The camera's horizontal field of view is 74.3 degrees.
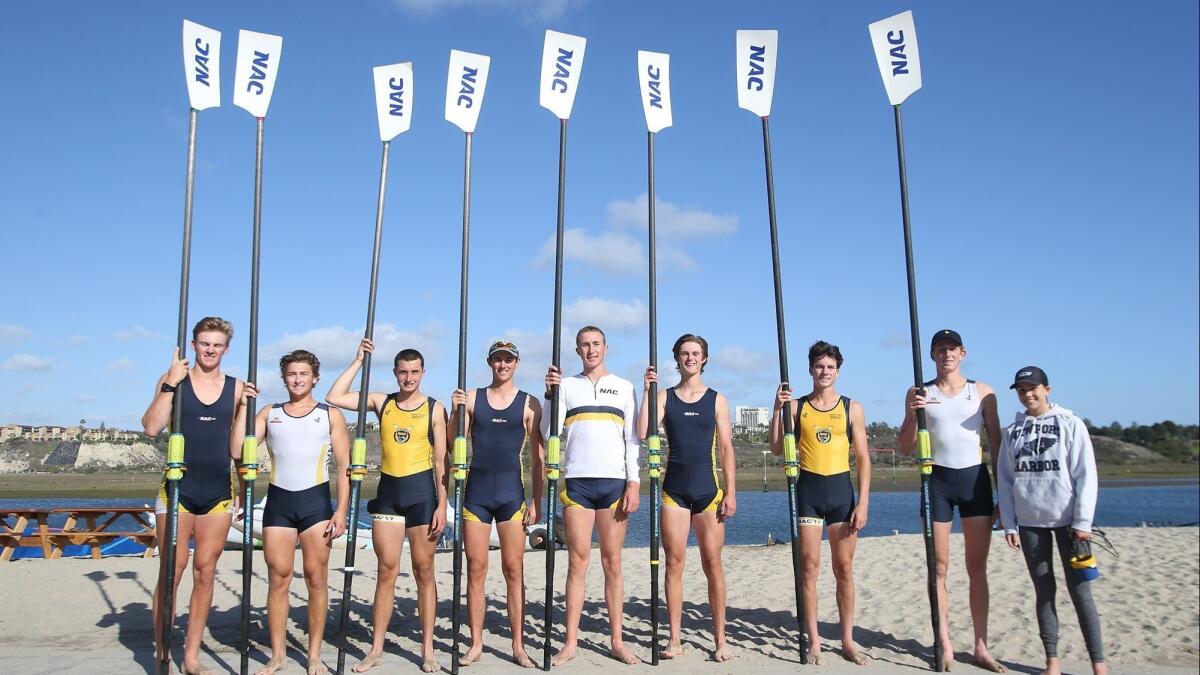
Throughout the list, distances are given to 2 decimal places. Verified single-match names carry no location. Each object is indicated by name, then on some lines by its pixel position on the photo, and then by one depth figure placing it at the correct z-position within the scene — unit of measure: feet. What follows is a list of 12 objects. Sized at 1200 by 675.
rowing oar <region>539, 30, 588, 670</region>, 23.09
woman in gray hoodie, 16.66
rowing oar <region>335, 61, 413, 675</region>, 18.72
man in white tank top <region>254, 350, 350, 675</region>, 17.93
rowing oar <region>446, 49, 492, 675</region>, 22.35
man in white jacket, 18.95
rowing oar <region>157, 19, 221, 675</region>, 17.39
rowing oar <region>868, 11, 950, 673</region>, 20.71
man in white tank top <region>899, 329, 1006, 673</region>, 18.66
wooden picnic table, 40.45
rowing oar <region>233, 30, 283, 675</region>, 20.49
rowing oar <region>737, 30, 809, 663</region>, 22.97
